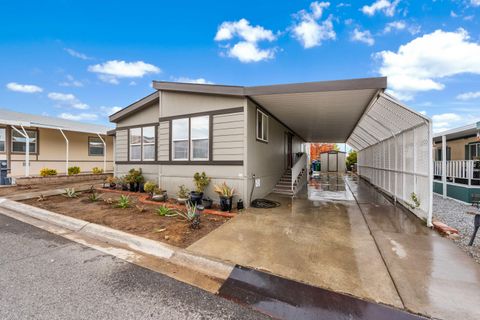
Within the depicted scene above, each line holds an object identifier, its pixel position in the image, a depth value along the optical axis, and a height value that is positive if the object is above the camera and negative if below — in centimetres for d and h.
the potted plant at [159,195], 715 -119
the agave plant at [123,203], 630 -130
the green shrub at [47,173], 1077 -64
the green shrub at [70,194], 772 -125
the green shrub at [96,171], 1327 -65
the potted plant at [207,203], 629 -129
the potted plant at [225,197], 599 -105
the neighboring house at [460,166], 743 -16
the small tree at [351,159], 2508 +31
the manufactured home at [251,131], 558 +110
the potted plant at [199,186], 635 -79
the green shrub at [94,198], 713 -130
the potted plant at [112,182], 948 -97
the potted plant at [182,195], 670 -114
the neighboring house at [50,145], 1120 +98
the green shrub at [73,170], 1211 -55
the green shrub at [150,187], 764 -97
